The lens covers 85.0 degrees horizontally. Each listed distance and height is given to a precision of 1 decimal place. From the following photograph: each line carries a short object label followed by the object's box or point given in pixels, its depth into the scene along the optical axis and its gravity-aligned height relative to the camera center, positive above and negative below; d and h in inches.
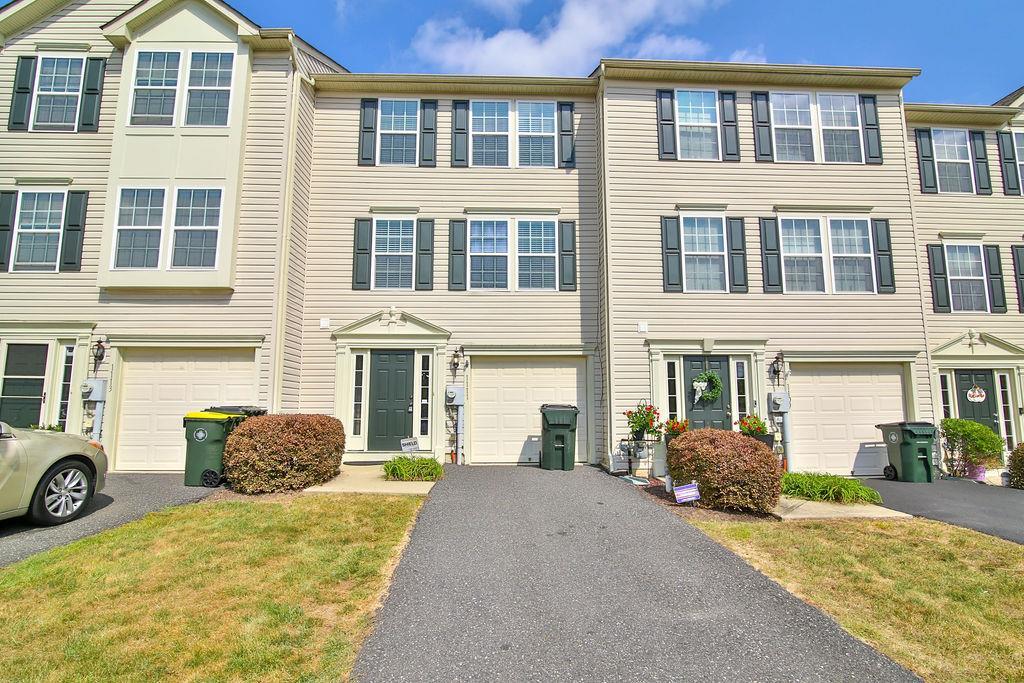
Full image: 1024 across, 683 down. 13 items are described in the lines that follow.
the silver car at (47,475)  211.6 -27.2
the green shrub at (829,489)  295.8 -43.9
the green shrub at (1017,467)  374.0 -40.4
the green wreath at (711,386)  395.2 +15.1
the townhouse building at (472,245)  375.6 +117.7
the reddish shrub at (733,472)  262.5 -30.6
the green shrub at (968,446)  387.2 -27.2
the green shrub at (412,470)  323.3 -36.3
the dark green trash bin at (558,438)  381.1 -20.9
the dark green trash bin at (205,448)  304.5 -22.2
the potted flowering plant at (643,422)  371.9 -9.7
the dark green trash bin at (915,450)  374.0 -28.6
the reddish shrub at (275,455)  287.4 -24.9
